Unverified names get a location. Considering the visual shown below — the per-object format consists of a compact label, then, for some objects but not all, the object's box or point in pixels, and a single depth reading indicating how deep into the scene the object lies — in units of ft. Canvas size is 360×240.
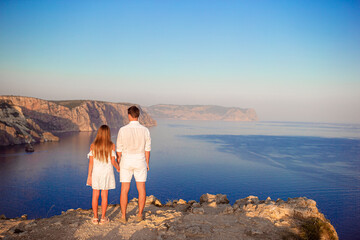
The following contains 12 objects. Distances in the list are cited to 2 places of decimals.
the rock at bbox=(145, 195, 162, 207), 26.89
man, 16.66
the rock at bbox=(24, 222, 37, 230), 17.75
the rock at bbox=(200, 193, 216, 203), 31.51
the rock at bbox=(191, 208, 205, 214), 22.12
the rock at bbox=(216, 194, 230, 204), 30.30
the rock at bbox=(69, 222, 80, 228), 17.26
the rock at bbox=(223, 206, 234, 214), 22.68
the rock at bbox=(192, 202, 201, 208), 26.71
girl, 16.88
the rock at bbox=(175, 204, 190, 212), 24.60
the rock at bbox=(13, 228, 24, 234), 16.92
